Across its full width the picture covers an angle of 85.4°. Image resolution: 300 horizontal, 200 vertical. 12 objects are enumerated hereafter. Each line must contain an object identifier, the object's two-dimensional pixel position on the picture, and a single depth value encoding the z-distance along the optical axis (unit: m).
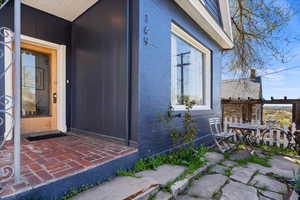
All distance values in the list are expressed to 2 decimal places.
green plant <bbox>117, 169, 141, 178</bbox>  1.95
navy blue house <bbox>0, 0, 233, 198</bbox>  2.40
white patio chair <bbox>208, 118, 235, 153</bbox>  3.58
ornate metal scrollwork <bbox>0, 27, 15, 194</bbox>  2.55
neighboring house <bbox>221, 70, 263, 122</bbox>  6.01
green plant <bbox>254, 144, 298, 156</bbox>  3.85
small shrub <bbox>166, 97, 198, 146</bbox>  2.74
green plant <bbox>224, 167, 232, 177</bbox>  2.42
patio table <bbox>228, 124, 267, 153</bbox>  3.73
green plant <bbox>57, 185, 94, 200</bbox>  1.46
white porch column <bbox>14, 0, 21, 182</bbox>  1.26
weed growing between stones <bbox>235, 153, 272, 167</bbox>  2.95
